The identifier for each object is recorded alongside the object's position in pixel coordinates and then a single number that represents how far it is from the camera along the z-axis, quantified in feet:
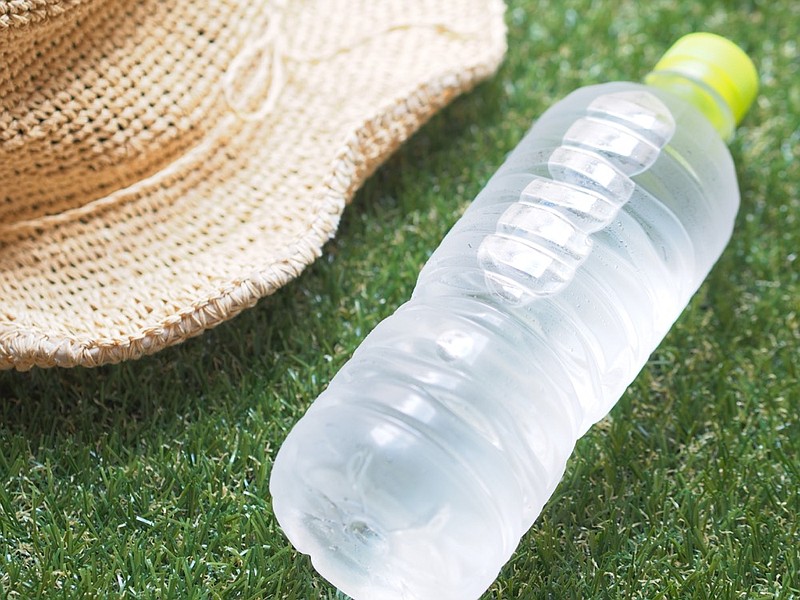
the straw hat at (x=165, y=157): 1.40
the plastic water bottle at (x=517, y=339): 1.24
